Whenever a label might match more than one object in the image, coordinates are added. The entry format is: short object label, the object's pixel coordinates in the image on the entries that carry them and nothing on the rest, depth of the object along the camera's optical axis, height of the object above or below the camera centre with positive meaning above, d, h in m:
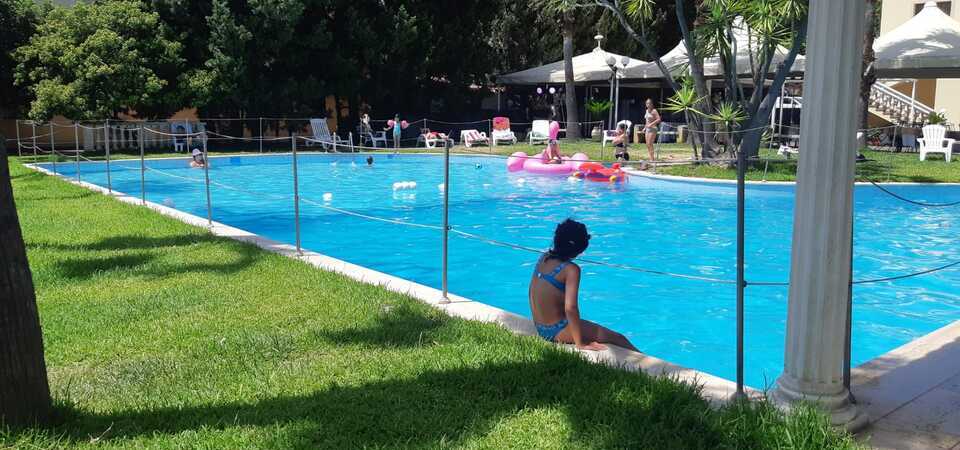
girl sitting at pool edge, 4.91 -1.05
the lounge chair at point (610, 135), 25.34 +0.01
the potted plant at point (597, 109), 29.72 +1.08
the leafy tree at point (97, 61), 21.77 +2.20
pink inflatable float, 18.58 -0.77
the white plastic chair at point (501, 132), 27.67 +0.12
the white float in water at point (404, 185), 17.60 -1.14
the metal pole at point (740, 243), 3.70 -0.54
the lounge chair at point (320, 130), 25.73 +0.18
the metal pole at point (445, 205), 6.12 -0.57
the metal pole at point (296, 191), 8.13 -0.61
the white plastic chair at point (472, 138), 27.30 -0.09
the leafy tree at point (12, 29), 24.16 +3.40
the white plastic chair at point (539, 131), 27.17 +0.15
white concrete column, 3.17 -0.34
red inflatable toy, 17.39 -0.86
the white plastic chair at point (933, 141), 20.45 -0.16
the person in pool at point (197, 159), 19.85 -0.62
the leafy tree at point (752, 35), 15.78 +2.07
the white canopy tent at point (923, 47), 19.89 +2.36
